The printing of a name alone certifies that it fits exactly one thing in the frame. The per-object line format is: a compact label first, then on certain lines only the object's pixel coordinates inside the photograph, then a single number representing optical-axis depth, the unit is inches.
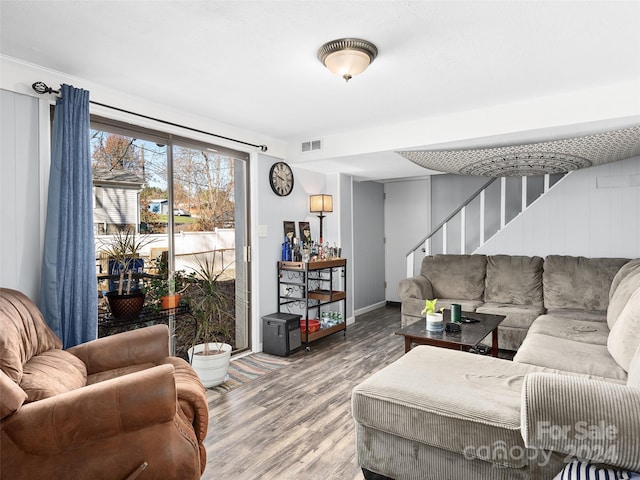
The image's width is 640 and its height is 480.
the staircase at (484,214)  201.3
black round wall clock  173.9
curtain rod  97.2
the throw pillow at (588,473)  52.2
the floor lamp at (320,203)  192.7
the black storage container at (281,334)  157.9
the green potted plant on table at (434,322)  125.1
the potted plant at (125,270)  115.1
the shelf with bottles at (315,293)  170.2
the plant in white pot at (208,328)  125.7
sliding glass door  120.6
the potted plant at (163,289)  126.3
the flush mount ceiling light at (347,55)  86.7
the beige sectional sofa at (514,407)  55.9
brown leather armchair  59.3
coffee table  115.3
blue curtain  96.3
